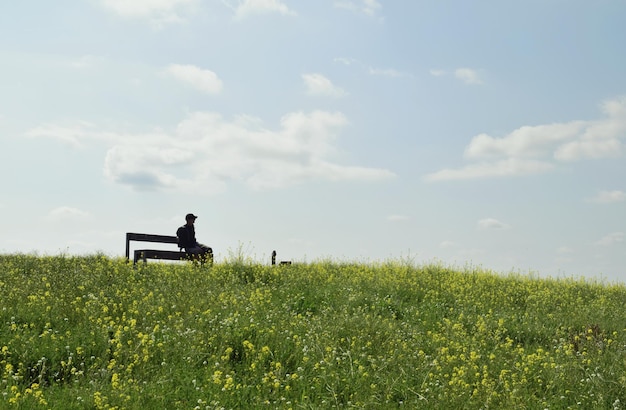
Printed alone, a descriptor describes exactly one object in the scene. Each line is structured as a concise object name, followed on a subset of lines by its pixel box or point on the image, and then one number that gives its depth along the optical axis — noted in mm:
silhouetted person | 18333
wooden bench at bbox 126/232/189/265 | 16469
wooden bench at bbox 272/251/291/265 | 21312
